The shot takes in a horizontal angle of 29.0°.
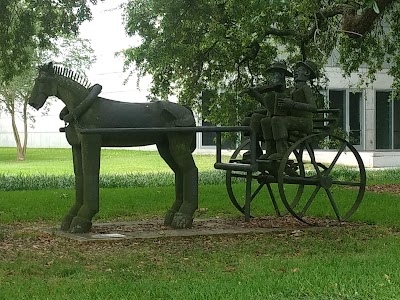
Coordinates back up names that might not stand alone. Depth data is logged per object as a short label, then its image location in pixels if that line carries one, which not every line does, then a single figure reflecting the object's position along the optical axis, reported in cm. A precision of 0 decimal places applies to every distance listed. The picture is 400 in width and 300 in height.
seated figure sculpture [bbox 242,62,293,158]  1026
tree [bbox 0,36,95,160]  3428
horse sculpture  948
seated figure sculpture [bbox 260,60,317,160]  1003
